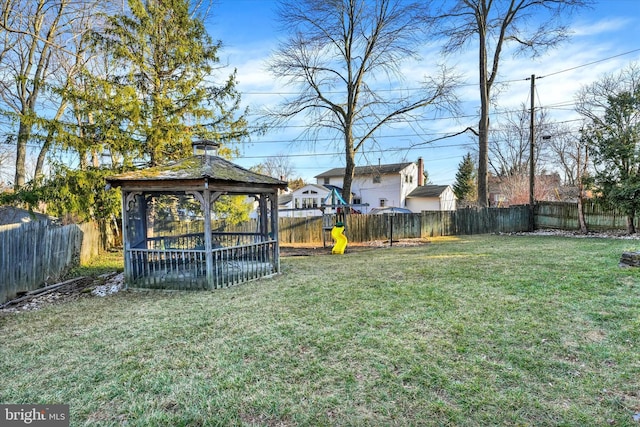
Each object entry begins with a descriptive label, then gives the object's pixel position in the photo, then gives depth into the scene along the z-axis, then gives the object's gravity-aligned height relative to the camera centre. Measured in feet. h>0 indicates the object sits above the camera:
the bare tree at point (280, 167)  163.23 +25.94
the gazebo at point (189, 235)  23.22 -0.69
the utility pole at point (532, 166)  56.08 +8.39
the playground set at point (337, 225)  42.29 -0.95
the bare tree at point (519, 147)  91.86 +21.02
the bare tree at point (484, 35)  58.34 +32.65
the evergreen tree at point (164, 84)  38.24 +17.12
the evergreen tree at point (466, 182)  126.82 +13.15
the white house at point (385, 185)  101.14 +10.23
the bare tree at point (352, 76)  54.39 +23.72
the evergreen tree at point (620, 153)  44.29 +8.19
